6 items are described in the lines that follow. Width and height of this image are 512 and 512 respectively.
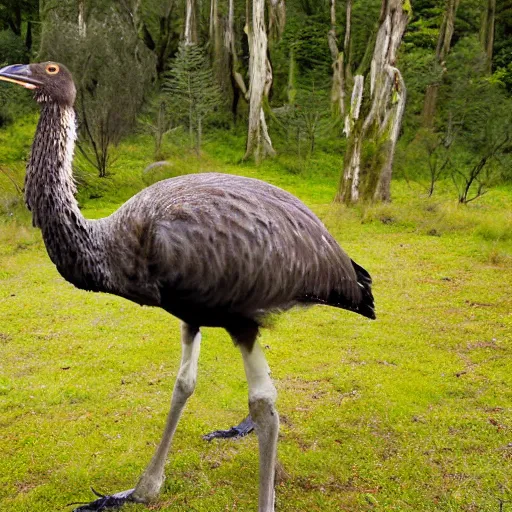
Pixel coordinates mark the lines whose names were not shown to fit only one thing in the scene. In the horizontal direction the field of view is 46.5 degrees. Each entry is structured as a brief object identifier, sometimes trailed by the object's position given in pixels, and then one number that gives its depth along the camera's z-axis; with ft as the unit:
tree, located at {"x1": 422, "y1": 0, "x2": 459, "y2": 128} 72.28
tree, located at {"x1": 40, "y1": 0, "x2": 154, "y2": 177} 46.98
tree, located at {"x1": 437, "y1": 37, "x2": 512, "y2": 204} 51.93
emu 8.62
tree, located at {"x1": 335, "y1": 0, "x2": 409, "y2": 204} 39.45
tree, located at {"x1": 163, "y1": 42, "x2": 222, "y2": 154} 63.87
